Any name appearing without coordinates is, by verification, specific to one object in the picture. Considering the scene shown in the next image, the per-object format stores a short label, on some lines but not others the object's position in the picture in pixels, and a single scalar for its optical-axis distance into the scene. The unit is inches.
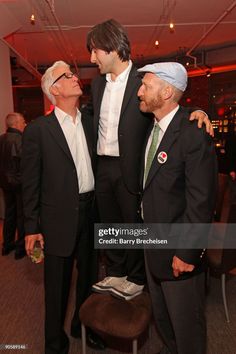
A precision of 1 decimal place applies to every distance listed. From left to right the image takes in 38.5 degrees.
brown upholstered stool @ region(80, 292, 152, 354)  71.4
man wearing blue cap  62.2
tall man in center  72.6
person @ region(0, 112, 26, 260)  159.5
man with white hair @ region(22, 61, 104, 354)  76.5
